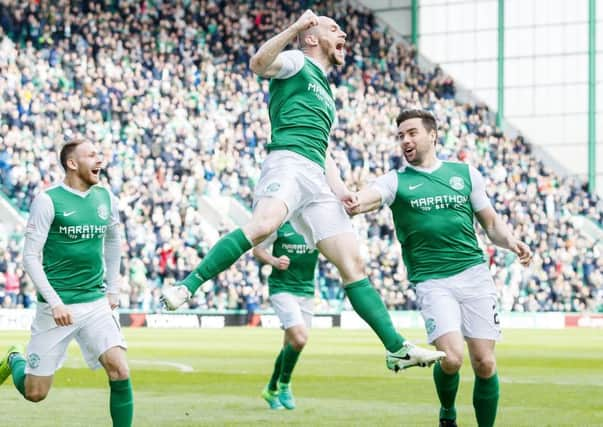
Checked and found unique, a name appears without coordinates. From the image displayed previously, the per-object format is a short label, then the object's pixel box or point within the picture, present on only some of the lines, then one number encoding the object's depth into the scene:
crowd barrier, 57.91
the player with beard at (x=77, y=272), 17.14
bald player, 16.26
